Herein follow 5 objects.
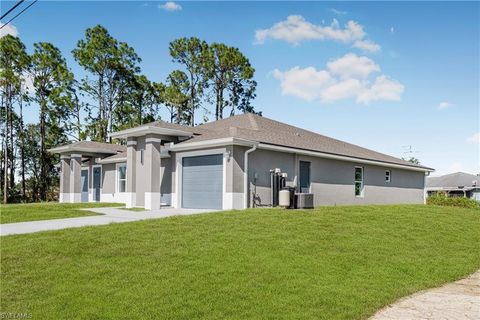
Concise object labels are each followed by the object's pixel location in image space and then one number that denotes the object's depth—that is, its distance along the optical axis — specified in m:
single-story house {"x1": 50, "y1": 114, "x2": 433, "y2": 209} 15.95
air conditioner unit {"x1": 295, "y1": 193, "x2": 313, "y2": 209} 15.54
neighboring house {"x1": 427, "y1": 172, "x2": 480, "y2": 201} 43.44
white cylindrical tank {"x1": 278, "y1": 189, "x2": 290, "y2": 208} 15.38
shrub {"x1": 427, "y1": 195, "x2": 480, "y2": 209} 23.80
